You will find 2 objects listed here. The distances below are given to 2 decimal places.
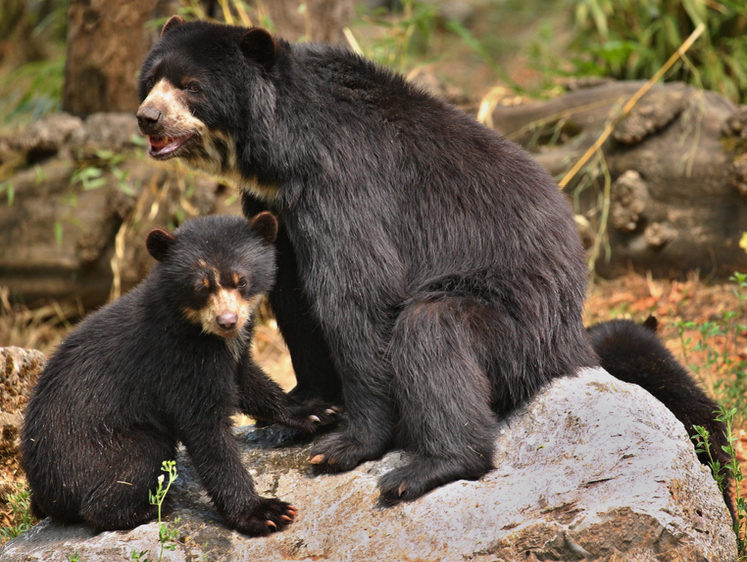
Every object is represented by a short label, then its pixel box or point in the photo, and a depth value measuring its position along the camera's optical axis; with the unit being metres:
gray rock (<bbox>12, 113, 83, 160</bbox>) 17.61
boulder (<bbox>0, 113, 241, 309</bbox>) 17.41
